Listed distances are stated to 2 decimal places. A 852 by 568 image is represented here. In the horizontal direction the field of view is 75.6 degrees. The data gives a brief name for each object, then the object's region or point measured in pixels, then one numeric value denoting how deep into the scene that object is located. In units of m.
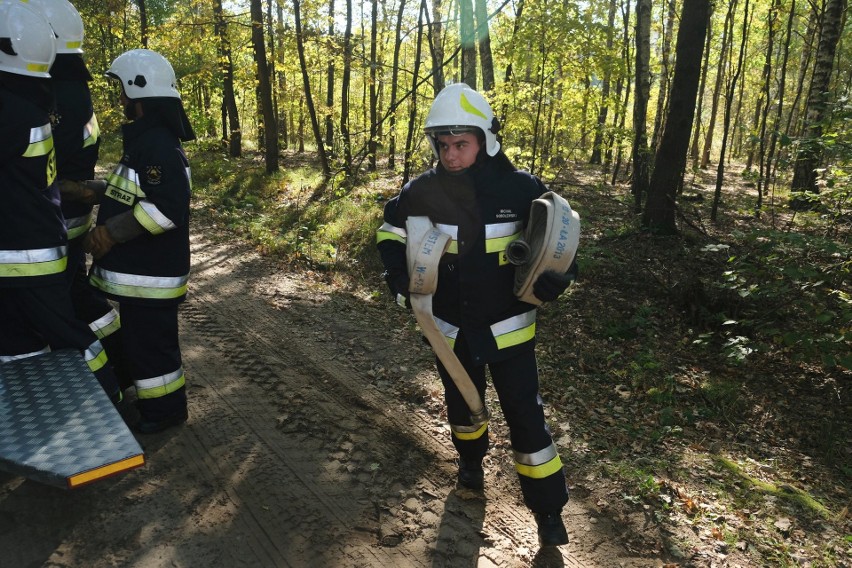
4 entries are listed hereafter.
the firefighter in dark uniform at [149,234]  3.42
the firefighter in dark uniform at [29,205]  2.88
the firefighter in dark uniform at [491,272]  3.02
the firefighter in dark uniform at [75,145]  3.61
